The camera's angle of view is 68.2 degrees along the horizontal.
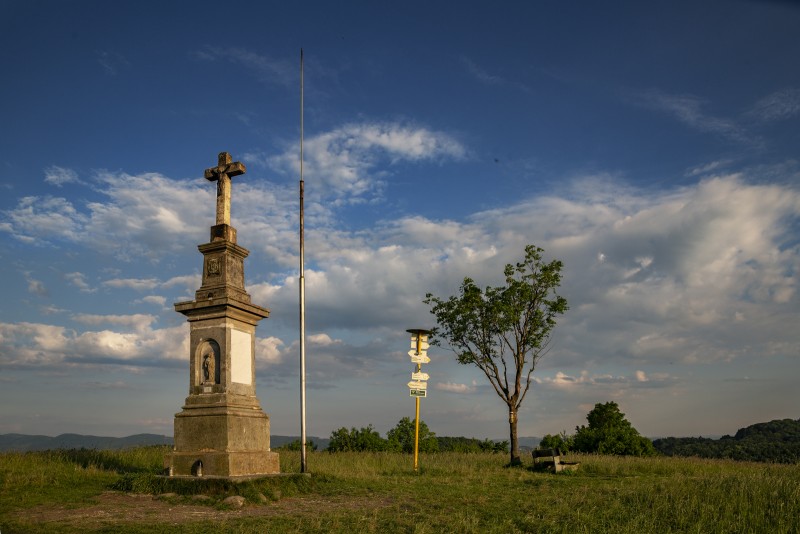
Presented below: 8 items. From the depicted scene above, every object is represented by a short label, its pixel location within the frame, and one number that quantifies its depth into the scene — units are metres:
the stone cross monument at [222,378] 14.16
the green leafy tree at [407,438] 30.61
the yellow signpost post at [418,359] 19.81
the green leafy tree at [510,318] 23.67
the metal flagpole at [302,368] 15.85
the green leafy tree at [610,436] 27.62
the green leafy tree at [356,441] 29.16
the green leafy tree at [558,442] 30.12
